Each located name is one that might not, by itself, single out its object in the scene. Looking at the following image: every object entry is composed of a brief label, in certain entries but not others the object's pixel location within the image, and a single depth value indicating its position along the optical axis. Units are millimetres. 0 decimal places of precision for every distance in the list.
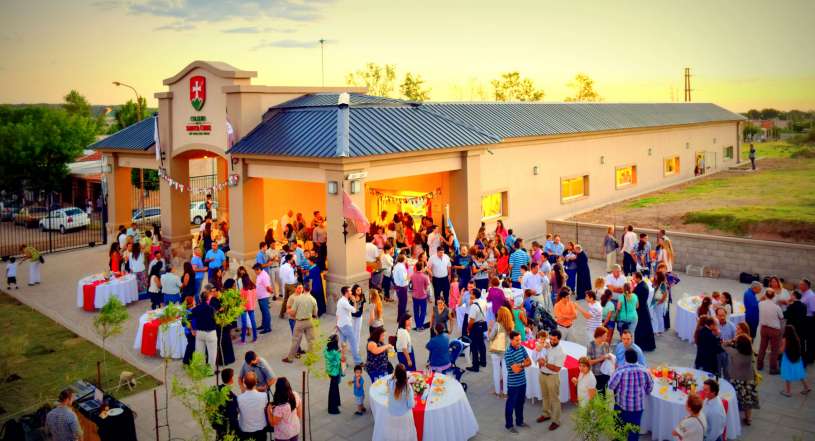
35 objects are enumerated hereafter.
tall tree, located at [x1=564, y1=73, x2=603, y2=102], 77125
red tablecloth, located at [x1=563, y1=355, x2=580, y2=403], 10883
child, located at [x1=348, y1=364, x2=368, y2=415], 10648
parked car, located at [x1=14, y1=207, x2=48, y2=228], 36956
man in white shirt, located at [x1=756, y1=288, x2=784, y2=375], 11742
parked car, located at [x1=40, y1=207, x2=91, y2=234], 34781
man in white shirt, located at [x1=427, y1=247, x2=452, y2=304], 15727
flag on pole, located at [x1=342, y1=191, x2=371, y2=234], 16016
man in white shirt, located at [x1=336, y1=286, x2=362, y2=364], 12375
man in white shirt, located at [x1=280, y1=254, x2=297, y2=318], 15398
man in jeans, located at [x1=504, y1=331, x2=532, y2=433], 9789
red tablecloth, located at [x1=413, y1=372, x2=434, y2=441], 9297
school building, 17234
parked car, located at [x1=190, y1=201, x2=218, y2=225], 34906
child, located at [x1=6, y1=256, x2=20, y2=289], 20031
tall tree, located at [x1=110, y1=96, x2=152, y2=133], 60094
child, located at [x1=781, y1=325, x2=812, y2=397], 10664
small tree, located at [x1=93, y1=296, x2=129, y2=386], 11227
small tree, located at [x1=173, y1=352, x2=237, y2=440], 8008
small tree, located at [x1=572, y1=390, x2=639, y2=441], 6992
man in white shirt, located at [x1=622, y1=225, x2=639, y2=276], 18203
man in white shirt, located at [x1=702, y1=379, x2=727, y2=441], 9062
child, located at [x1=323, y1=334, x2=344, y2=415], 10477
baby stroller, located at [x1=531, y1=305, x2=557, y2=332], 12641
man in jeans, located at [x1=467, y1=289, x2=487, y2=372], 12281
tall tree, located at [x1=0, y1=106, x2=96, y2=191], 42875
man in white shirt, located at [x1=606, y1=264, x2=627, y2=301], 13789
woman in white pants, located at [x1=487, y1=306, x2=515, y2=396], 10938
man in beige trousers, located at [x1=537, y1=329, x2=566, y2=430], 10016
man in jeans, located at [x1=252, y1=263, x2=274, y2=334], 14680
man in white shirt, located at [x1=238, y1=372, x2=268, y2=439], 8742
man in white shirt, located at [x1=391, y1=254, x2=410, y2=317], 15164
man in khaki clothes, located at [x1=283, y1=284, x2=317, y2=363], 12562
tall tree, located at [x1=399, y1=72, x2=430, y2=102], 60531
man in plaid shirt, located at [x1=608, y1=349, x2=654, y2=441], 8961
